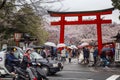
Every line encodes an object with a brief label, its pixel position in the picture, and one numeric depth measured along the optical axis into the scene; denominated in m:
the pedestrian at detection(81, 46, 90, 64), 15.11
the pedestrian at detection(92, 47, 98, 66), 14.27
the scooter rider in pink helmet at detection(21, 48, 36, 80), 7.27
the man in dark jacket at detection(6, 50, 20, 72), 8.60
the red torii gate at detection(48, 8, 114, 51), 17.18
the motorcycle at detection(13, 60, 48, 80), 7.27
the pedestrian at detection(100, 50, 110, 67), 13.91
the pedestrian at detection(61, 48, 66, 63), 15.96
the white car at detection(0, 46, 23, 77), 8.84
